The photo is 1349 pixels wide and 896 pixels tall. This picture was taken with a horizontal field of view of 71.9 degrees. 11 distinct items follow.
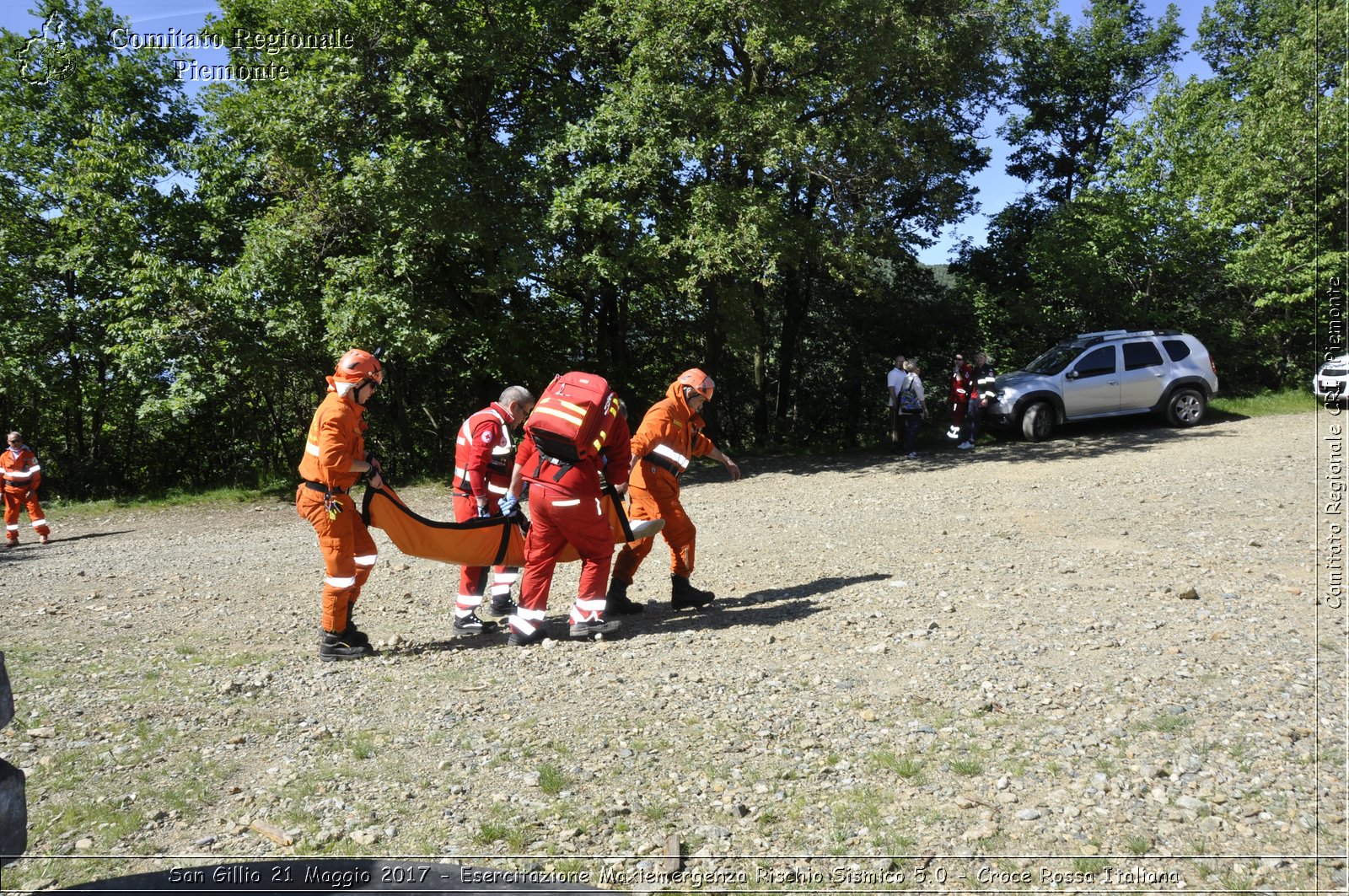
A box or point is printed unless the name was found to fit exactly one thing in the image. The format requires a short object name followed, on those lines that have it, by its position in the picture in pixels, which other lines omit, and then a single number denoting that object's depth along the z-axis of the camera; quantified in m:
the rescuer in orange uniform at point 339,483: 6.49
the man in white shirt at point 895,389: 17.95
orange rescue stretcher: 6.98
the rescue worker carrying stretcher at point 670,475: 7.53
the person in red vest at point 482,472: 7.57
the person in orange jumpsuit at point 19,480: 14.90
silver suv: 18.11
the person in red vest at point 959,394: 18.55
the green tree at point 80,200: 18.05
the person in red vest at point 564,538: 6.79
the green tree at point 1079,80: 25.67
